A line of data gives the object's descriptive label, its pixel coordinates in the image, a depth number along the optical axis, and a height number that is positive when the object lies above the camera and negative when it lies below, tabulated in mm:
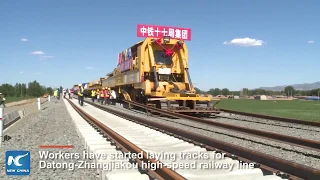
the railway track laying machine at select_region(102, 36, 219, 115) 17438 +1081
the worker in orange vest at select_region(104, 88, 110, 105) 28109 -98
